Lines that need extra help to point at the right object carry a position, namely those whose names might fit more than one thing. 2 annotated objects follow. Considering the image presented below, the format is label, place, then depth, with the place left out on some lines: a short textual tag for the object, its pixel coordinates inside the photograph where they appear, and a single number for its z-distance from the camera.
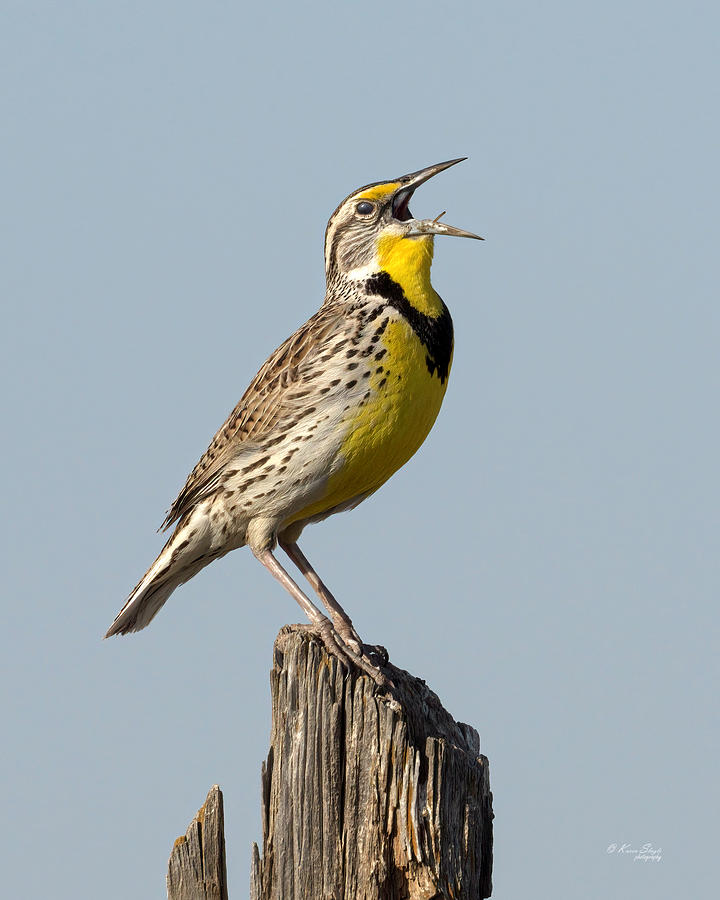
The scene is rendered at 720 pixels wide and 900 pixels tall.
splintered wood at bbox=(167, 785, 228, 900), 9.54
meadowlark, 11.72
